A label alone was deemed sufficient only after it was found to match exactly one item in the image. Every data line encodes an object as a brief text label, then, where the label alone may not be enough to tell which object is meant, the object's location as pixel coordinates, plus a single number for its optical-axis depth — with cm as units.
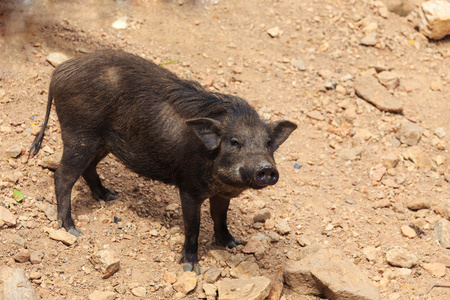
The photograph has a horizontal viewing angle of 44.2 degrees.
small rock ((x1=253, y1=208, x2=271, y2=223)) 624
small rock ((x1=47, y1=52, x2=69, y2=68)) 740
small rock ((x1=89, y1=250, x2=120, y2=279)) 498
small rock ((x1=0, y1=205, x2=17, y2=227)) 515
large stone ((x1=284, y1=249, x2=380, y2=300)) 503
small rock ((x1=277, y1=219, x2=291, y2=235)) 613
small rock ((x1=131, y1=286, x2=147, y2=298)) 493
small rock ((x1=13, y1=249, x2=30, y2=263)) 488
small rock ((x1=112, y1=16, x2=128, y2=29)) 830
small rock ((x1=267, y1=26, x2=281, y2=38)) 905
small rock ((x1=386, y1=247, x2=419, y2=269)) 580
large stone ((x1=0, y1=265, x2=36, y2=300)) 440
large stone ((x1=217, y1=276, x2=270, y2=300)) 484
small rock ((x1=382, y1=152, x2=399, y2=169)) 736
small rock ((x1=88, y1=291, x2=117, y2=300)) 476
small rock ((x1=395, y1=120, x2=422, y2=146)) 779
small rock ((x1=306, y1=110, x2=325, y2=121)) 793
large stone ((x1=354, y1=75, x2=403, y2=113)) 820
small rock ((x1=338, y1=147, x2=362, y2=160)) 745
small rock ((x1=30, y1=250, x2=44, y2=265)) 493
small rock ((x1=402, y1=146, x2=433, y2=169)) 744
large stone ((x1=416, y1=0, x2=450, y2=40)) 949
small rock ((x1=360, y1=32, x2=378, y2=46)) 929
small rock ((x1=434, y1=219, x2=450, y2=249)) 621
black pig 509
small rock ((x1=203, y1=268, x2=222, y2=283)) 526
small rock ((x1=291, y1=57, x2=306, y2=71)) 865
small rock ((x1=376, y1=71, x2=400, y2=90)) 855
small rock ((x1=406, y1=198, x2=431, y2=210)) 672
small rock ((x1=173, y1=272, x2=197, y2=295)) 504
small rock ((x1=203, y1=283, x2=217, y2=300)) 497
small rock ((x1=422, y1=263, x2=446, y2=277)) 574
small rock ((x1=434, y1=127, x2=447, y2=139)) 799
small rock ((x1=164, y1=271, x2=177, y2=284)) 517
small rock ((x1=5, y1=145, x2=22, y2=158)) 598
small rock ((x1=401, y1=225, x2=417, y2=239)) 631
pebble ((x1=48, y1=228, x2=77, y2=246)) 525
